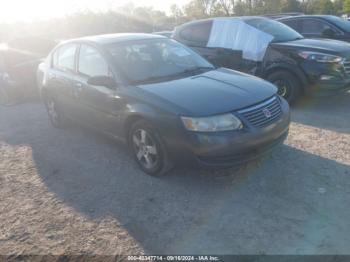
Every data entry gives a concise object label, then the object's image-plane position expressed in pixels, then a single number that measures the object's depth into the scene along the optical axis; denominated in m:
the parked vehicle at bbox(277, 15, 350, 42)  8.71
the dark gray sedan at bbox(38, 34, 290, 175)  3.55
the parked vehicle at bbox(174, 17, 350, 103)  6.04
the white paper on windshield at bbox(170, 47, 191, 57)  5.00
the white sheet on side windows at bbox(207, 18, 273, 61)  6.84
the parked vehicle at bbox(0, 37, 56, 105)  8.64
